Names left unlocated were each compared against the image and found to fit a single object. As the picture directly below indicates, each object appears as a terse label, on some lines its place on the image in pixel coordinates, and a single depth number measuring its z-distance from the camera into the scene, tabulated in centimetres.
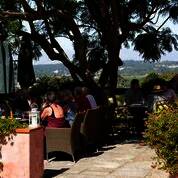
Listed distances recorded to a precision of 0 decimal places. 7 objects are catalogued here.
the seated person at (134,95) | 1400
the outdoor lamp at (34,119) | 775
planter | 749
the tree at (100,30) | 1309
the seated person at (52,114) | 966
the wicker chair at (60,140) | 941
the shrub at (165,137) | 643
